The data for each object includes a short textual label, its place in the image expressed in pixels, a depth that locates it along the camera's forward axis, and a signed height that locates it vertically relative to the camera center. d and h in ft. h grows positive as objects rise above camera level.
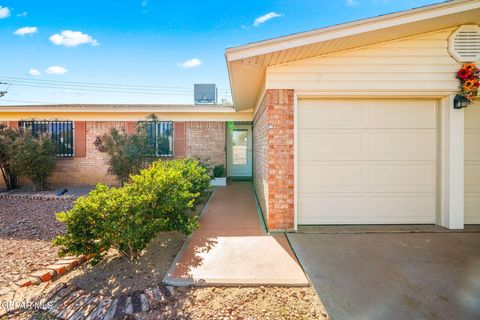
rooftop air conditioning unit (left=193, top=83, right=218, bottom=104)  42.83 +11.79
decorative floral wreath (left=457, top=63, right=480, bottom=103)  12.63 +4.23
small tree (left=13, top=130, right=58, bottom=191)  24.41 -0.03
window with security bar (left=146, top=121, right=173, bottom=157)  29.43 +2.64
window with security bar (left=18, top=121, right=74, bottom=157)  29.68 +3.33
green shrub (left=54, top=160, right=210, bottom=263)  8.27 -2.33
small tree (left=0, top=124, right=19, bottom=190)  24.93 +0.20
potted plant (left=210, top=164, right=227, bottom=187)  29.47 -2.85
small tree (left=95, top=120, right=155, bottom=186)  24.21 +0.56
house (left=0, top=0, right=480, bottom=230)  12.36 +1.94
